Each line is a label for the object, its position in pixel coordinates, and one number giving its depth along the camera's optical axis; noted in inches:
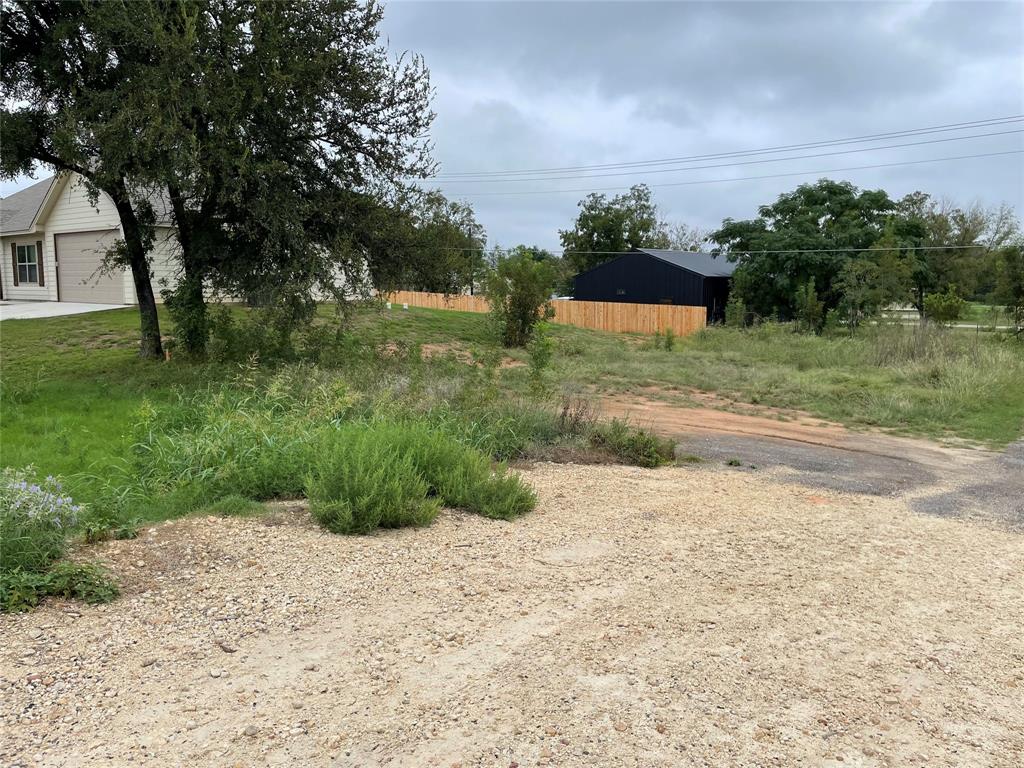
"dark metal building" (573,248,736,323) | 1668.3
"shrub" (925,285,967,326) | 1101.6
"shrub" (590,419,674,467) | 328.2
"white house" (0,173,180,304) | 990.4
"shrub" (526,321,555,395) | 394.2
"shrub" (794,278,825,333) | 1305.4
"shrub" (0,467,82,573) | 156.9
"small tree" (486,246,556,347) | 893.2
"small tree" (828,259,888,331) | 1242.6
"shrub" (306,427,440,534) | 202.7
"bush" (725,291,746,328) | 1414.9
